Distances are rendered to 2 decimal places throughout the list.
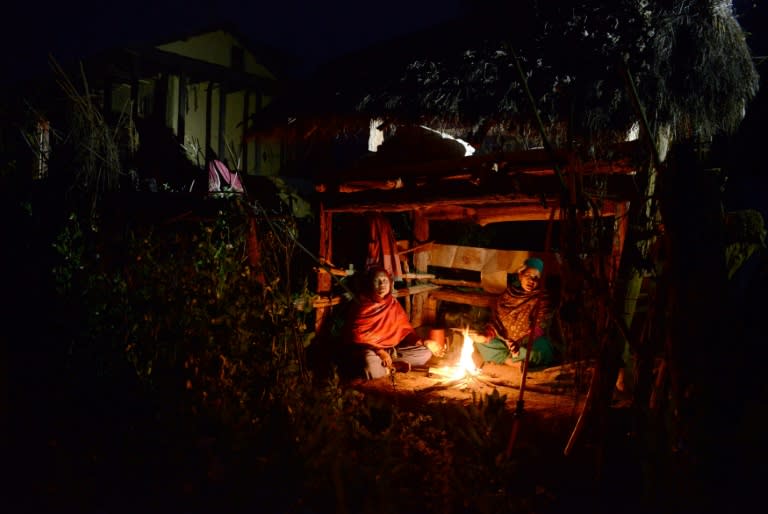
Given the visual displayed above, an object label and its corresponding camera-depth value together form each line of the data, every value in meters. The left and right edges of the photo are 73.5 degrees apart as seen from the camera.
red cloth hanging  8.97
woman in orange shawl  8.34
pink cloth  11.54
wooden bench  9.20
